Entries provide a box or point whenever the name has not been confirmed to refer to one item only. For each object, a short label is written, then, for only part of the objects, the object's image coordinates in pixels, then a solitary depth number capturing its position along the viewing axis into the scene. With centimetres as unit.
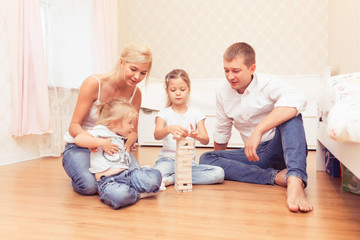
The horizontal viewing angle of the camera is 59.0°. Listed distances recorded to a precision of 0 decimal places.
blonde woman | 142
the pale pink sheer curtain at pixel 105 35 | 308
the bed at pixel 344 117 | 73
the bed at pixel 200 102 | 302
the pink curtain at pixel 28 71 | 217
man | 127
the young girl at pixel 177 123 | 154
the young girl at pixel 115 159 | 121
